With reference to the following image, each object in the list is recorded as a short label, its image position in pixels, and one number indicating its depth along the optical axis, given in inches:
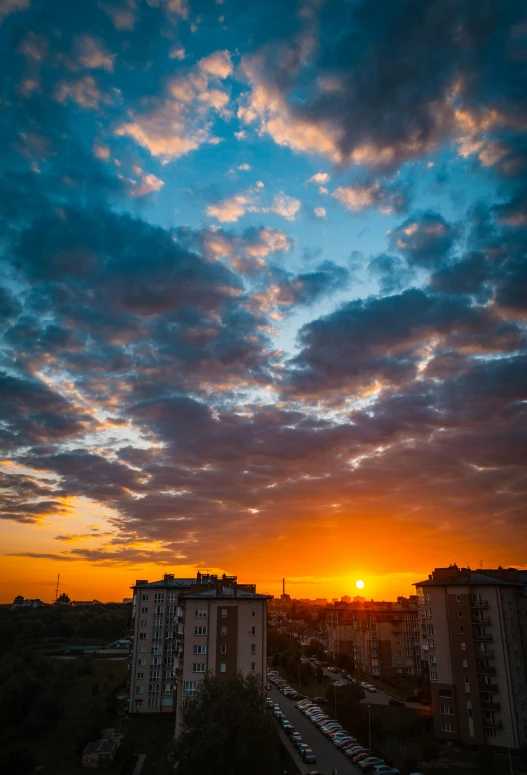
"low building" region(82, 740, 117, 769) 1811.0
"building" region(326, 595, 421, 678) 3838.6
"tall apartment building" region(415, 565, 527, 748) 1989.4
